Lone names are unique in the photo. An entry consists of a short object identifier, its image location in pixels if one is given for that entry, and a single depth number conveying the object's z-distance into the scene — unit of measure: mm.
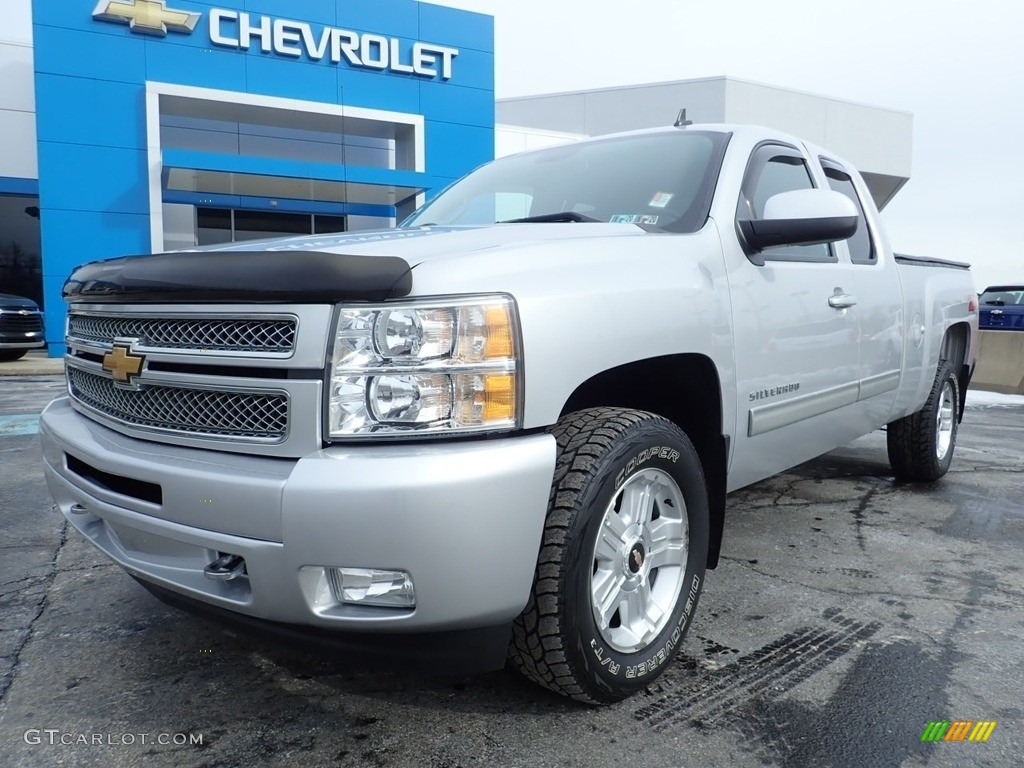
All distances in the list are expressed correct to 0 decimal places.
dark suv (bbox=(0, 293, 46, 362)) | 14602
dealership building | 15930
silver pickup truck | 1792
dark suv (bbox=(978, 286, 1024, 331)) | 19078
